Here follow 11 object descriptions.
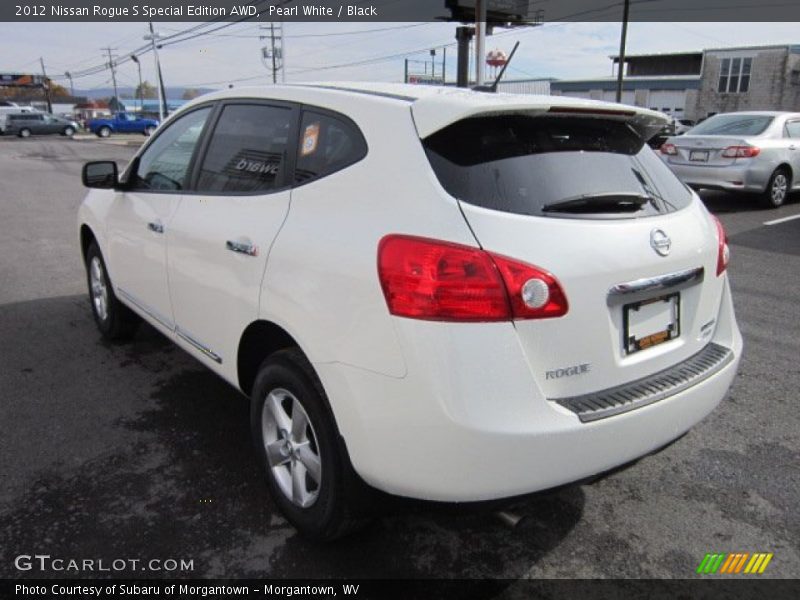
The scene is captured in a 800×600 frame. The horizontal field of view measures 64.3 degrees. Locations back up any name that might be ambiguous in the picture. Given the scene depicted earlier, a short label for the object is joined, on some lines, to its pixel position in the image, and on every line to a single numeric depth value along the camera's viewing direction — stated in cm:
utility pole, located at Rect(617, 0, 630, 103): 2775
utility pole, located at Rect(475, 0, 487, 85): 2348
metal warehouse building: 5562
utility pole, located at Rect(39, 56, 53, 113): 7970
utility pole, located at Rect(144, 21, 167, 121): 4417
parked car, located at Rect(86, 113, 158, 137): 4891
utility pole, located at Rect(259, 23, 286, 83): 4531
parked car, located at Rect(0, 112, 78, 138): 4425
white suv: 190
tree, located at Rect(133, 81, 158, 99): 14675
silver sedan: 1017
